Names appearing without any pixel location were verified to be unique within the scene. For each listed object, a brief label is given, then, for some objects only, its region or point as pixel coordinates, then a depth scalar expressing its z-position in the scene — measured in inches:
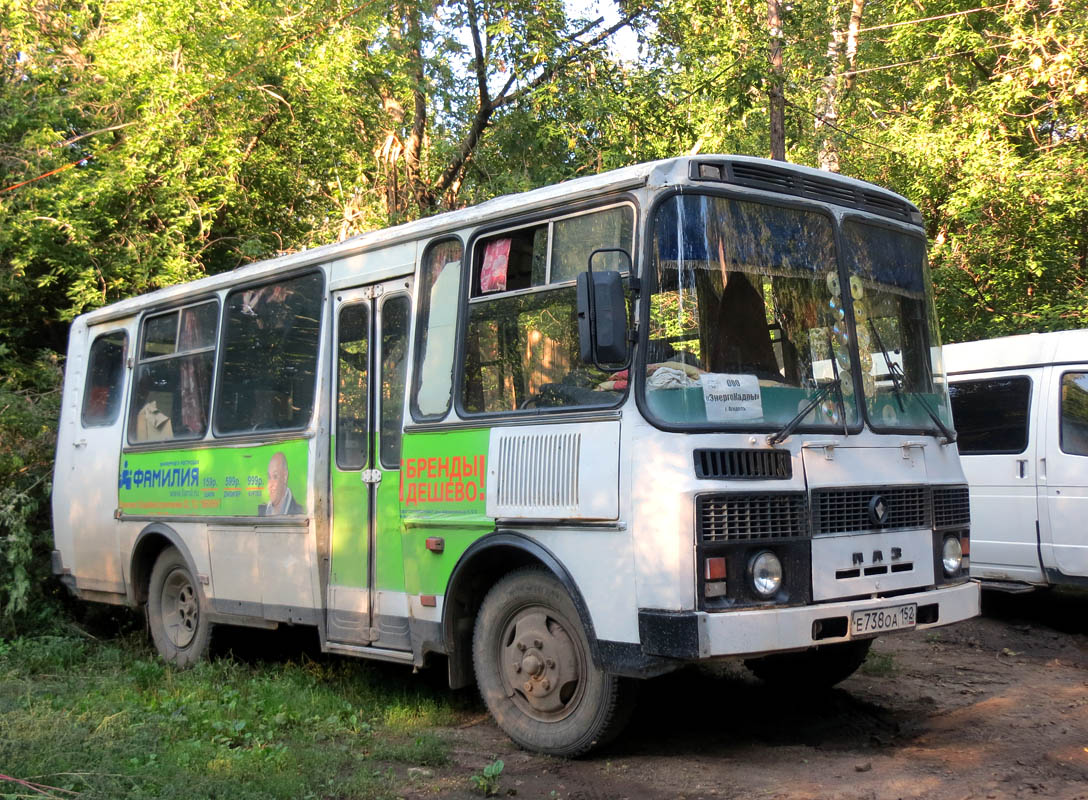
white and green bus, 204.4
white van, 353.1
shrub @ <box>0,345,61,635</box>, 369.1
